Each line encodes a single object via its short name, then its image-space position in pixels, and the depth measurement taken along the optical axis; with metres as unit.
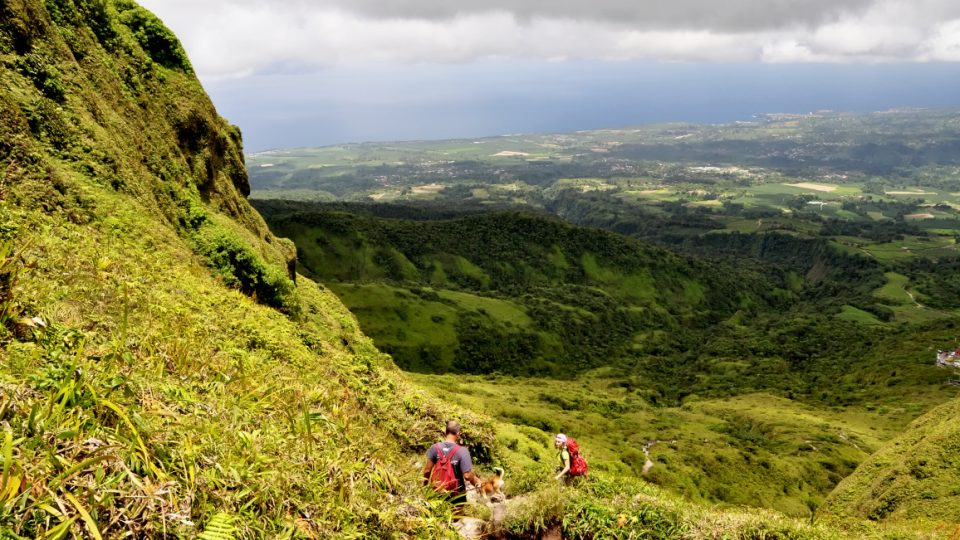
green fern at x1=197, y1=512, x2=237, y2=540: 5.18
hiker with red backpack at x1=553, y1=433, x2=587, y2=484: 13.44
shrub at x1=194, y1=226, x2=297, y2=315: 24.53
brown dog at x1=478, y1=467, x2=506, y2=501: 12.29
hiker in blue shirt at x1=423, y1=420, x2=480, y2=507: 10.27
